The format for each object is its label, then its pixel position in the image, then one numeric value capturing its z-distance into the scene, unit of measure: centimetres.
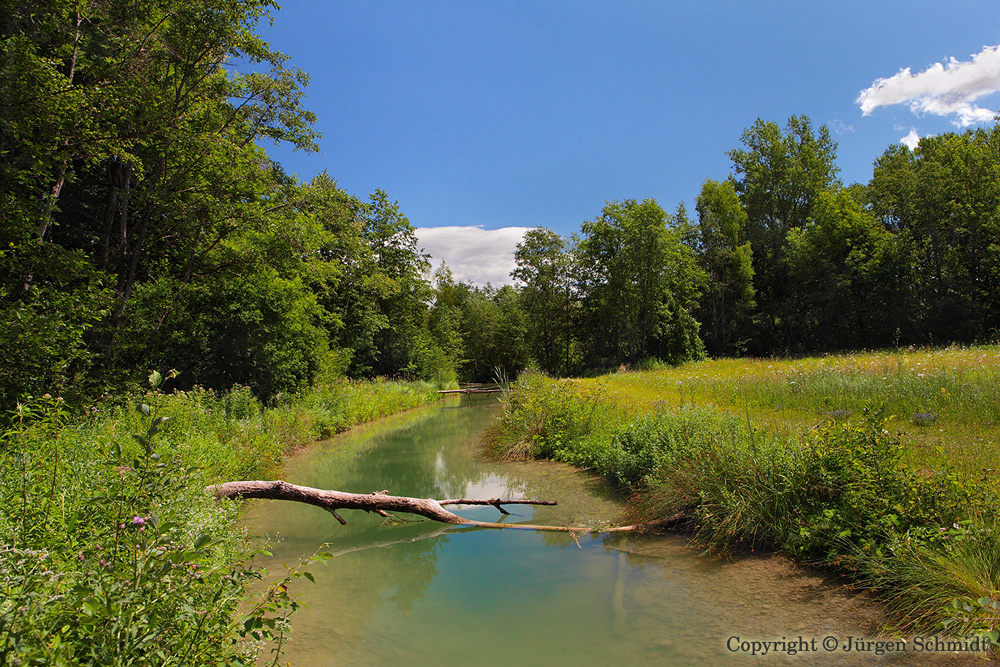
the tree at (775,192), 4050
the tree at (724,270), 3912
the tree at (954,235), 2770
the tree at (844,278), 3125
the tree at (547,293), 4253
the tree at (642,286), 3372
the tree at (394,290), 3238
